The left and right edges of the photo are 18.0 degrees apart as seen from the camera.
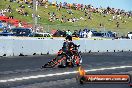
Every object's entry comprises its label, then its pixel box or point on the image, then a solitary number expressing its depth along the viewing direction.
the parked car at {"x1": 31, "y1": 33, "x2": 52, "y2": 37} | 42.75
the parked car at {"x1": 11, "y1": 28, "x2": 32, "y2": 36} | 42.62
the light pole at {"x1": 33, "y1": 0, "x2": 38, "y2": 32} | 39.28
